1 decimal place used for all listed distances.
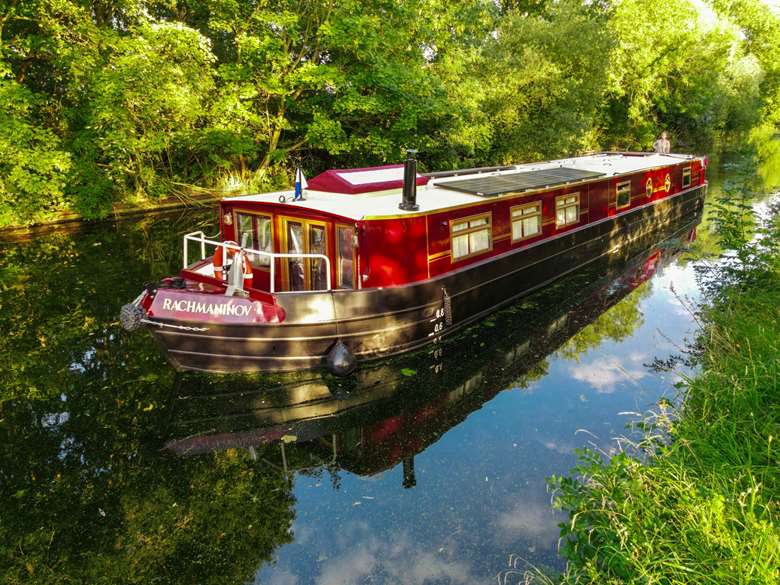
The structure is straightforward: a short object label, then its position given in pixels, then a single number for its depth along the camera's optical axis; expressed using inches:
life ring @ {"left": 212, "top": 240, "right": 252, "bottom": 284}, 325.7
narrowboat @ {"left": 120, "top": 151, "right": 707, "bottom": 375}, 294.0
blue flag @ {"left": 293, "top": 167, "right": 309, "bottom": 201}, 335.3
